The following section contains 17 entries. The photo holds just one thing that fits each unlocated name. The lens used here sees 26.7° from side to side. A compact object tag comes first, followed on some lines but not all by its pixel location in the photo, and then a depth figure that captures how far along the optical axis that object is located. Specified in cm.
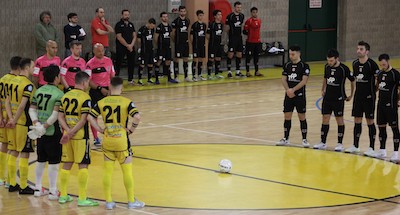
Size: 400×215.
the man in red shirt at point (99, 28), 2828
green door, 3647
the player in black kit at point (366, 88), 1747
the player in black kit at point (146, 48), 2917
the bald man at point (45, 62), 1705
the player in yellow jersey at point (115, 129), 1291
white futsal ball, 1579
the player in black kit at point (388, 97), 1700
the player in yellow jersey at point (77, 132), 1321
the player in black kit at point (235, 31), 3114
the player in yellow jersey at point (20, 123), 1409
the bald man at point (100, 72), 1761
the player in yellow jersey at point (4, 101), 1445
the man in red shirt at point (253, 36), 3138
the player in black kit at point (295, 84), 1811
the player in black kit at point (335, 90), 1781
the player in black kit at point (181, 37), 3000
